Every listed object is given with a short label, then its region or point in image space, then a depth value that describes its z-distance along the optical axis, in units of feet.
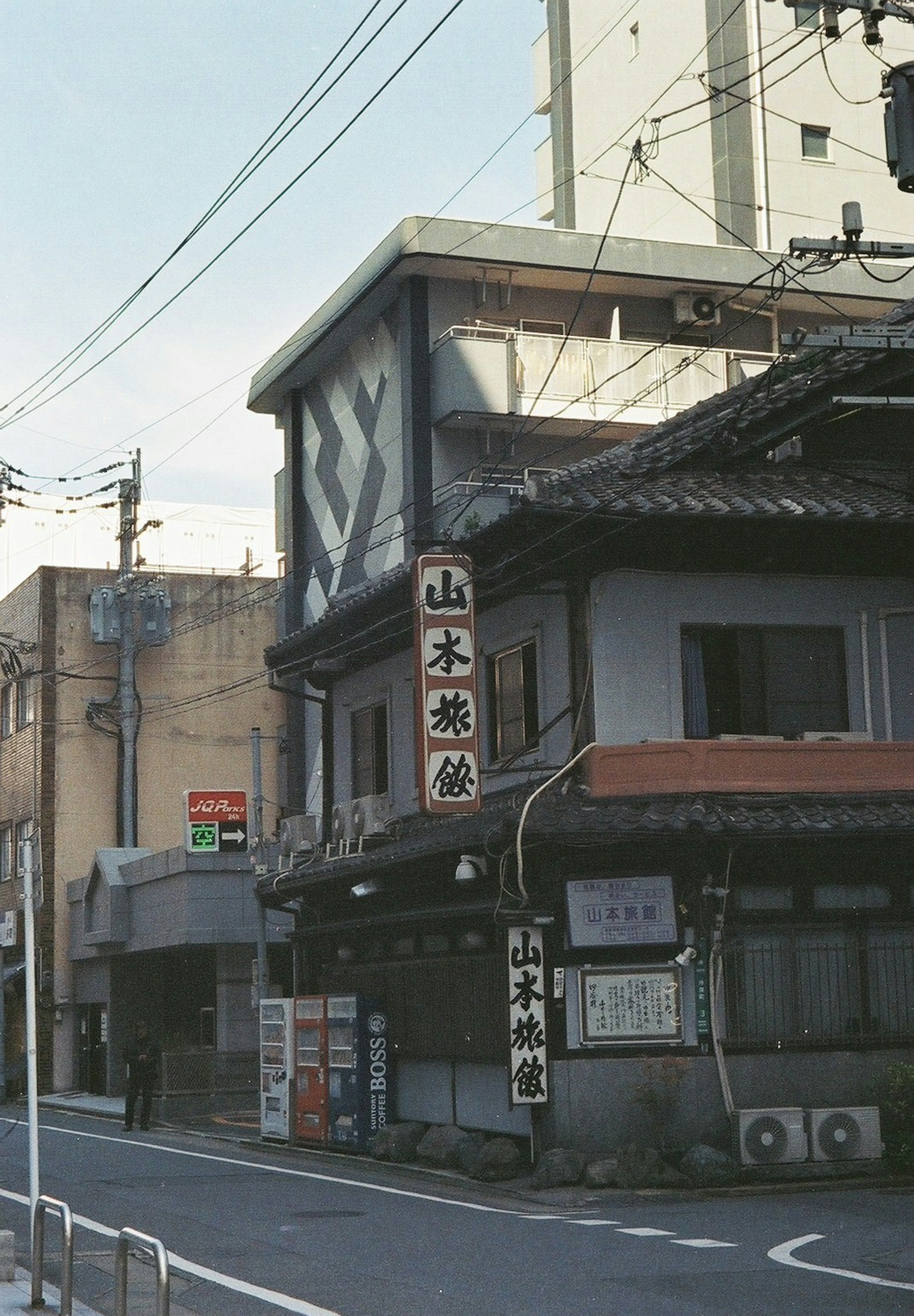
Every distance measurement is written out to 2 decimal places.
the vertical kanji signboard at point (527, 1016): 62.90
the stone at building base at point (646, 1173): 58.54
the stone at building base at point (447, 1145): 66.18
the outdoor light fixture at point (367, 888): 78.12
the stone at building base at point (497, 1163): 62.69
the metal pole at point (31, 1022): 37.14
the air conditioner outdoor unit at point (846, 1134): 61.00
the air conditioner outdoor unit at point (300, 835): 90.53
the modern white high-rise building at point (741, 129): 133.39
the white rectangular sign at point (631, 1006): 63.41
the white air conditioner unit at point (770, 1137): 60.34
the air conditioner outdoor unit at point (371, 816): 80.94
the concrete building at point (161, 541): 226.38
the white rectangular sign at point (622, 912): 63.93
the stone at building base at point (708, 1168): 58.54
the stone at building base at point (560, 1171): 59.67
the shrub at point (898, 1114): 59.82
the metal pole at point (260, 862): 97.55
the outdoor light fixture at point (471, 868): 66.69
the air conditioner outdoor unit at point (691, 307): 122.52
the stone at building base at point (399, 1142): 71.10
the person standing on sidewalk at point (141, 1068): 93.40
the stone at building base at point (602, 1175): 59.11
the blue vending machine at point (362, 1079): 75.77
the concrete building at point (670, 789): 63.62
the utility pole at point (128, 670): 139.44
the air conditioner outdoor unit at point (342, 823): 82.53
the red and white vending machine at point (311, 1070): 79.10
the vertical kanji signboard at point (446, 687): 67.31
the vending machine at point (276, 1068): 82.99
